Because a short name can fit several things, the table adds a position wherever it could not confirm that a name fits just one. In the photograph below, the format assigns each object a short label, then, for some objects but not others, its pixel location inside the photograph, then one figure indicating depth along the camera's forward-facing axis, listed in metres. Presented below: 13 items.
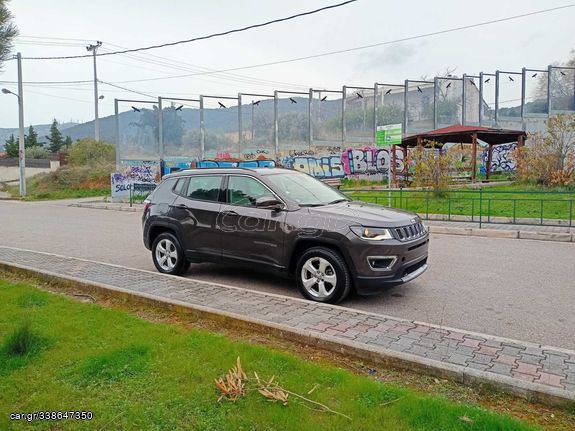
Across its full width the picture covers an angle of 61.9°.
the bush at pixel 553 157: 18.41
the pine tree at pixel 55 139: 79.38
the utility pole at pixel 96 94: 48.28
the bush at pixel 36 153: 59.97
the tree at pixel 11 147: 63.08
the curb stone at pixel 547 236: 11.22
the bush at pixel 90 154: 39.59
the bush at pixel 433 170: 18.16
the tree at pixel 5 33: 6.82
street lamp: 31.97
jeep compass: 5.75
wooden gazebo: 22.25
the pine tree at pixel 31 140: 72.81
